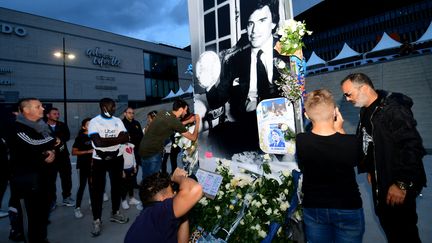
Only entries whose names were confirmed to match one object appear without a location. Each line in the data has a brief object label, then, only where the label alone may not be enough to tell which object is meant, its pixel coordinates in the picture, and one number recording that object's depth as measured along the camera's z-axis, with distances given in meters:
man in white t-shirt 4.07
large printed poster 3.39
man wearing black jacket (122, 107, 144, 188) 6.37
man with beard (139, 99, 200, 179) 3.97
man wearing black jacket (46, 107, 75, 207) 5.53
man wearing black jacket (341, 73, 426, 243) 1.97
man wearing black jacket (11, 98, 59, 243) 3.25
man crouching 1.69
